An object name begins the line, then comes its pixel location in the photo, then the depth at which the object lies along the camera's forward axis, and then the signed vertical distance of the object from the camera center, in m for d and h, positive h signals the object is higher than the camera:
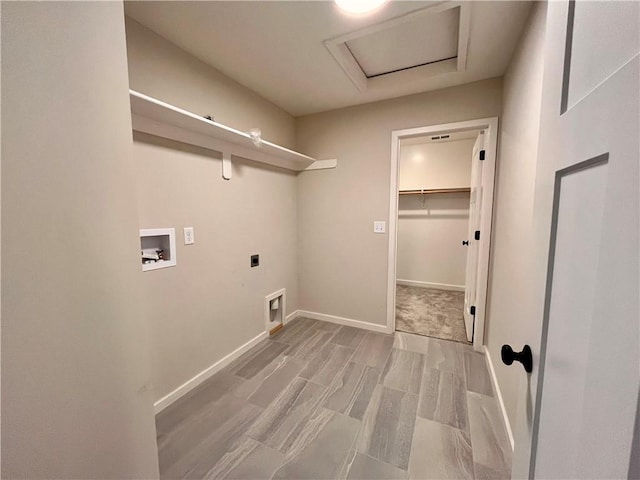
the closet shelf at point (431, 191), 3.88 +0.44
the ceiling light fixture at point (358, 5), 1.32 +1.13
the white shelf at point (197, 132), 1.38 +0.60
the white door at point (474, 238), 2.36 -0.21
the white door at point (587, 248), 0.33 -0.05
